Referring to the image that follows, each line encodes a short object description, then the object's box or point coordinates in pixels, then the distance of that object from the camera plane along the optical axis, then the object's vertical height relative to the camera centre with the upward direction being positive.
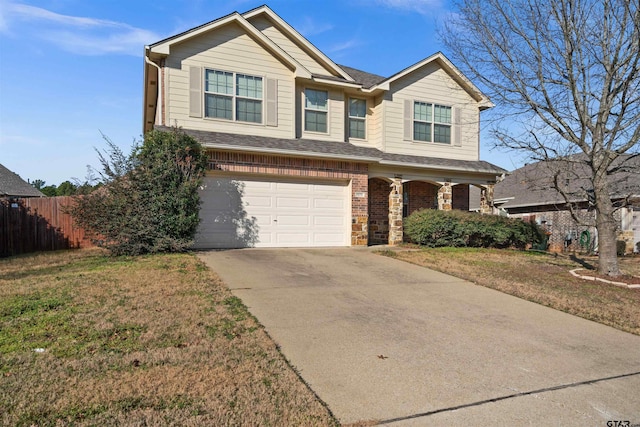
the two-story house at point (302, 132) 12.67 +2.78
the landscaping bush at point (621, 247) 17.38 -1.28
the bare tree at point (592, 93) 9.09 +2.82
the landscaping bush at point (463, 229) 14.06 -0.52
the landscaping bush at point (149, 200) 10.62 +0.28
